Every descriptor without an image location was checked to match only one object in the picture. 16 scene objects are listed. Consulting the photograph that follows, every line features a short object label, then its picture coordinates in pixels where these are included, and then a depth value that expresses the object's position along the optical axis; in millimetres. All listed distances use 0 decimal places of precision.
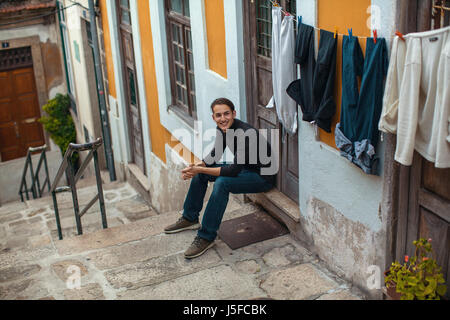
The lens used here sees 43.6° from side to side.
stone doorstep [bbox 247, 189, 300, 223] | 5239
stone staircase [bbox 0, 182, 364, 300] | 4496
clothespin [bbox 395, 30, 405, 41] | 3311
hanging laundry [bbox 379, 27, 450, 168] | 3078
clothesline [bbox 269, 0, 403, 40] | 3580
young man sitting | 5023
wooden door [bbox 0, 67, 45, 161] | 14594
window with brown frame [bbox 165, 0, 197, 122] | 7207
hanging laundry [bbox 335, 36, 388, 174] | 3592
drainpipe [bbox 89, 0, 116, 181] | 10547
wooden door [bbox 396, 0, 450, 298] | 3352
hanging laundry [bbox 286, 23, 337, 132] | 4098
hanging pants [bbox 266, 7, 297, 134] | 4645
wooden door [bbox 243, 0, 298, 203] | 5301
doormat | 5305
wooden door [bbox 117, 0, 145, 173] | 9367
